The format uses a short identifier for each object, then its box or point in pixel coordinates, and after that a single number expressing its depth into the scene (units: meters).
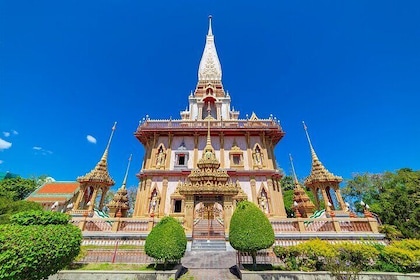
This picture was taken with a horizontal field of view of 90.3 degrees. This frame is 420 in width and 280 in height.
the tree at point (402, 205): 11.19
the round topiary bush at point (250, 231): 8.09
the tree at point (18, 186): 32.16
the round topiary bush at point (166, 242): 7.86
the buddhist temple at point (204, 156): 18.00
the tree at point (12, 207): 11.74
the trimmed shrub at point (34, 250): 4.75
